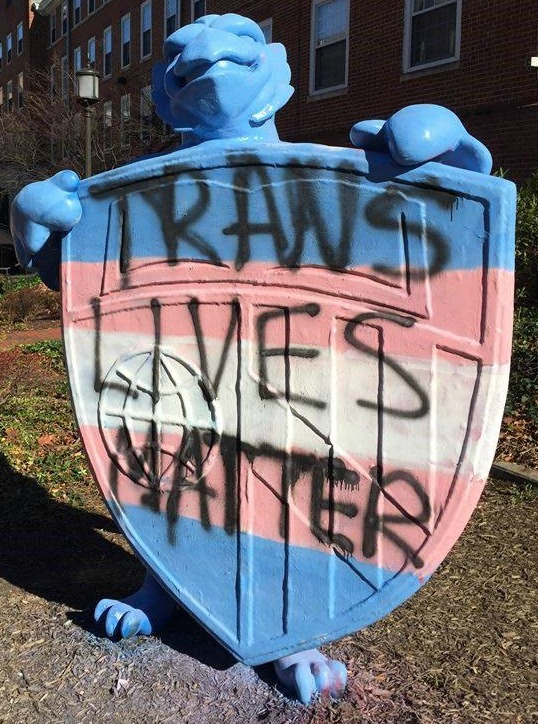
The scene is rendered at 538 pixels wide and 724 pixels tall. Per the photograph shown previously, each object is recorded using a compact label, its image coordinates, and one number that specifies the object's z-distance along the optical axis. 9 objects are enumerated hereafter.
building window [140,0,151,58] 20.27
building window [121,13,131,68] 21.62
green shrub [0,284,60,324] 11.17
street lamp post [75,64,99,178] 10.21
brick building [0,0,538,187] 9.28
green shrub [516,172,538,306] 5.87
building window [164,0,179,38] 18.61
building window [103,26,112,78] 23.08
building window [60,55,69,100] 20.84
